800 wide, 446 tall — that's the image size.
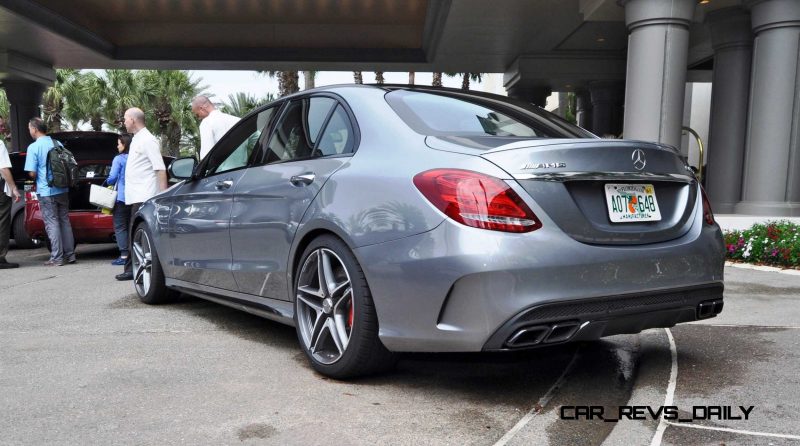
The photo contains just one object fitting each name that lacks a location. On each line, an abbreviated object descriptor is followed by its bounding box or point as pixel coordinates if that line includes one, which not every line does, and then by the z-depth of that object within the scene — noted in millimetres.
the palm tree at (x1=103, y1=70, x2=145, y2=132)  37562
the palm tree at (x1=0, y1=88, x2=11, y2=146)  42312
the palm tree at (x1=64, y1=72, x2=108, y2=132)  38375
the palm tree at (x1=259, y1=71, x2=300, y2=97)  26859
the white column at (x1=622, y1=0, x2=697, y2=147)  10758
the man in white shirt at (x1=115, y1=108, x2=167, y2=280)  7258
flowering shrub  8109
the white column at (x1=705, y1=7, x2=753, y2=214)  13742
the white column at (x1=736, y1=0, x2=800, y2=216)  11102
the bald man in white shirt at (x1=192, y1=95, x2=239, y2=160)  7109
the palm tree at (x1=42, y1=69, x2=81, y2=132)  39125
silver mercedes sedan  2850
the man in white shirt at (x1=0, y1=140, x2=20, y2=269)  8211
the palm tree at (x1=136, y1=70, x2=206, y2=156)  37812
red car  9094
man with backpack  8367
